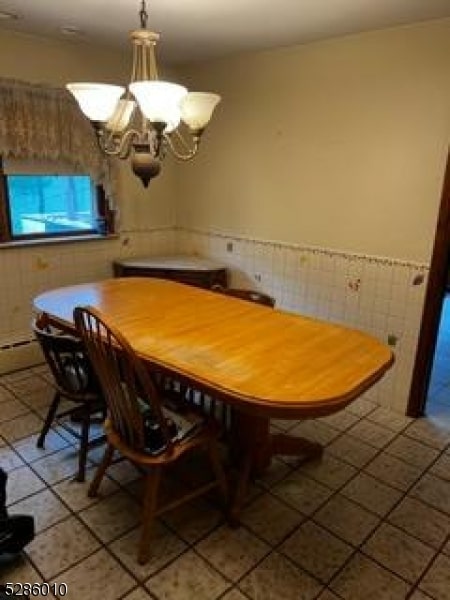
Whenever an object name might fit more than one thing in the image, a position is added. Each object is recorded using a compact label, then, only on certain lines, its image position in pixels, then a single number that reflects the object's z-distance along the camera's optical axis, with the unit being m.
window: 3.08
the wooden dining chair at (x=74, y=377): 2.03
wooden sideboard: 3.49
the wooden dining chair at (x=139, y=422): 1.57
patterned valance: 2.88
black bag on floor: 1.61
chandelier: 1.63
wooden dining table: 1.45
